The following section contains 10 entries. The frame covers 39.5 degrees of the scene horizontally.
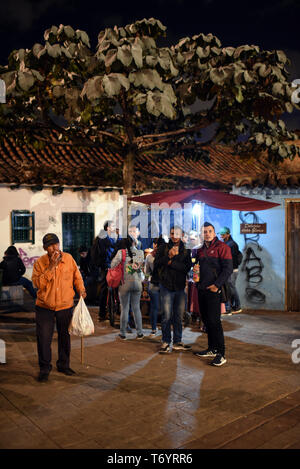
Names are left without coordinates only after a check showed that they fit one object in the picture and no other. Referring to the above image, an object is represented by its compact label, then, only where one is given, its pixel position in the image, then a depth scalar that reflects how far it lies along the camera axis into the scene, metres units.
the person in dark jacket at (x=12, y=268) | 9.71
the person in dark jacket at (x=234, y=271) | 9.16
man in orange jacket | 5.39
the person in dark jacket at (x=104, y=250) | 9.40
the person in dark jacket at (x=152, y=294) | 7.46
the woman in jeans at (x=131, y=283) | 7.17
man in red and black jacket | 5.97
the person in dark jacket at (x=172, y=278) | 6.52
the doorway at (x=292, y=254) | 9.59
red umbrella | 8.25
